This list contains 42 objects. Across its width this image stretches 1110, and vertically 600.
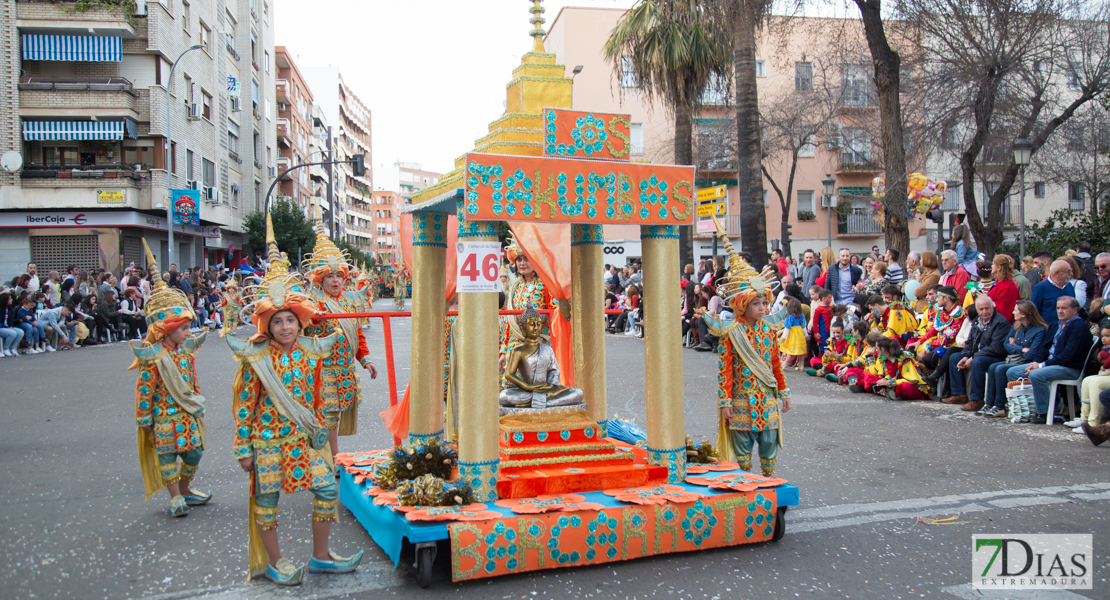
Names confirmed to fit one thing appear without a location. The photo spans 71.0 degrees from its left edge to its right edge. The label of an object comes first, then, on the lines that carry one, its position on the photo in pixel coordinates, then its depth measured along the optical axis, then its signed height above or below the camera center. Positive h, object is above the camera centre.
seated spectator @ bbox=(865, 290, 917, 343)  11.56 -0.70
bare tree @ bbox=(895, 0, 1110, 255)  16.11 +4.58
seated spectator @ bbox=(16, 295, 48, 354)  17.84 -0.75
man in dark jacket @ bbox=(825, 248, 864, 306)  14.41 -0.10
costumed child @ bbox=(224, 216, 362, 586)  4.47 -0.82
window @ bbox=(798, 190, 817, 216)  38.69 +3.70
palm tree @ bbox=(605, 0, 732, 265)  19.03 +5.59
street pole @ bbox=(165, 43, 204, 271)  26.91 +3.28
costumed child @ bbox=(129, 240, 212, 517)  5.96 -0.89
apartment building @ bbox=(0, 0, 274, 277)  27.81 +6.03
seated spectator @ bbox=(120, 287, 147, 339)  21.14 -0.55
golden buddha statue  5.96 -0.73
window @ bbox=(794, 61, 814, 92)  31.48 +8.41
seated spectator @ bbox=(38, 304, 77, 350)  18.70 -0.75
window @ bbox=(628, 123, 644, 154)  36.09 +6.69
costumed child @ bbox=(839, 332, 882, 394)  11.44 -1.42
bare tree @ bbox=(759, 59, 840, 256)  30.55 +6.40
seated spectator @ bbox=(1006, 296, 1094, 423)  8.63 -0.89
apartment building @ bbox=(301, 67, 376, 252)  81.75 +15.32
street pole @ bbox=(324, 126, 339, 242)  65.01 +6.73
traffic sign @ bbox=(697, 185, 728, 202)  14.58 +1.63
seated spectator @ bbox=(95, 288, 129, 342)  20.44 -0.65
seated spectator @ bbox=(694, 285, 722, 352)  15.95 -0.83
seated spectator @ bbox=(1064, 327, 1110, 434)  7.98 -1.28
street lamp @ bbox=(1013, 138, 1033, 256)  15.53 +2.40
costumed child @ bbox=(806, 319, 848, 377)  12.79 -1.24
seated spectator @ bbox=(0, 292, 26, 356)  17.20 -0.78
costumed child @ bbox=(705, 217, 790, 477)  5.91 -0.73
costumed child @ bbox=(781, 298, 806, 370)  13.80 -1.00
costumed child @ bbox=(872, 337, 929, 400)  10.82 -1.47
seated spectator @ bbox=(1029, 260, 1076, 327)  9.73 -0.26
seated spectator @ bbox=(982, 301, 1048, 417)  9.11 -0.95
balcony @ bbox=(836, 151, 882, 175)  36.41 +5.18
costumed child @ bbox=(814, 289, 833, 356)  13.33 -0.74
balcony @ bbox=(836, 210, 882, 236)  38.66 +2.46
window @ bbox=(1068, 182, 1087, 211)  31.96 +3.31
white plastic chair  8.77 -1.46
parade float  4.72 -0.95
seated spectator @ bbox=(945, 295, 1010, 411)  9.60 -0.95
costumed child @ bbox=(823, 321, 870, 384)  11.98 -1.26
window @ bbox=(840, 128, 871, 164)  32.28 +5.73
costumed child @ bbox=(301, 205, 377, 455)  6.89 -0.45
